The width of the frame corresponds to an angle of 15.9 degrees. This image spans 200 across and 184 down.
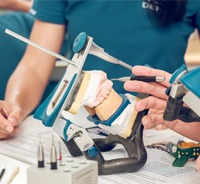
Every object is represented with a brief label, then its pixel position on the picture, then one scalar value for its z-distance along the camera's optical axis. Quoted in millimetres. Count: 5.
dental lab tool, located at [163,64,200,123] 730
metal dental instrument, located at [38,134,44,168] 748
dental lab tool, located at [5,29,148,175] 848
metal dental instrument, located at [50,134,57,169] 742
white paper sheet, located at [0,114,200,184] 888
